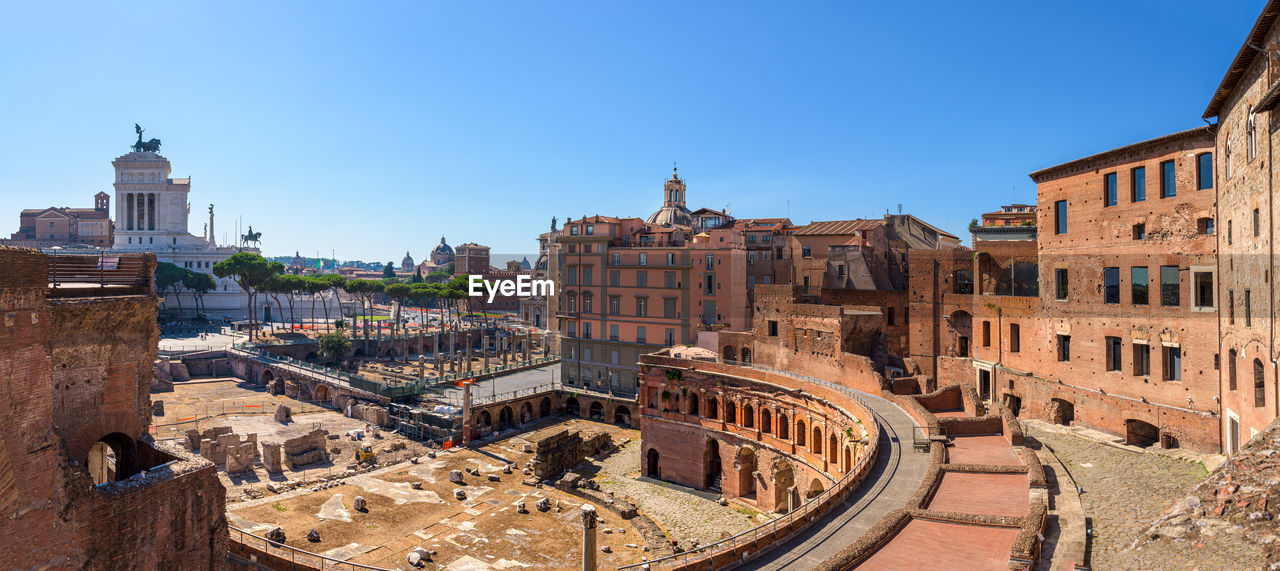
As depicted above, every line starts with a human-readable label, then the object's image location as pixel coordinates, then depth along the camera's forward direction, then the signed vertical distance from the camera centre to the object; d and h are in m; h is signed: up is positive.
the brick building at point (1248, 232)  14.86 +1.46
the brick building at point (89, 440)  9.73 -2.53
